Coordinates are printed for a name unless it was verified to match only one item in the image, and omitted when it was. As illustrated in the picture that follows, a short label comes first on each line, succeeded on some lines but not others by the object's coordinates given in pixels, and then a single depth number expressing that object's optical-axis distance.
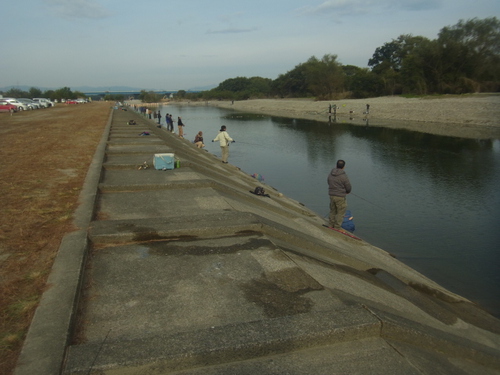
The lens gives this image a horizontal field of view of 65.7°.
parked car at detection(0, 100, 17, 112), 48.91
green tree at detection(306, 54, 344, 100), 95.69
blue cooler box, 12.76
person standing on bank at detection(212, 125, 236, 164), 18.66
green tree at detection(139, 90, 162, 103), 156.12
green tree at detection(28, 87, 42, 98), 118.16
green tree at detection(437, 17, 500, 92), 59.50
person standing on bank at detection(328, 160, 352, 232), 10.34
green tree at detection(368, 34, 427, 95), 75.71
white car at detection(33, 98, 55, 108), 63.44
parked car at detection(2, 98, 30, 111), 51.05
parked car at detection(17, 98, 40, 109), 55.42
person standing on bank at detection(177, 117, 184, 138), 31.81
